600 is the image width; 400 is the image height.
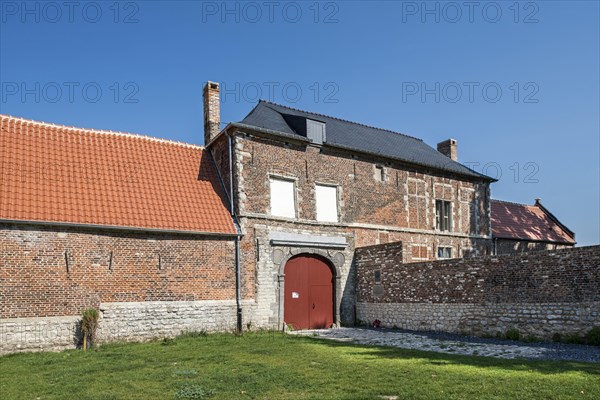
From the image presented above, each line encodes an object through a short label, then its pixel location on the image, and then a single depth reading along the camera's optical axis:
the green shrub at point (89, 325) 12.85
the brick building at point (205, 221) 12.96
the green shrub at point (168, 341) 13.02
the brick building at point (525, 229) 26.52
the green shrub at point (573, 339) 12.03
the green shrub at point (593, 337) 11.70
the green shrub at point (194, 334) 14.45
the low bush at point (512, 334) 13.41
